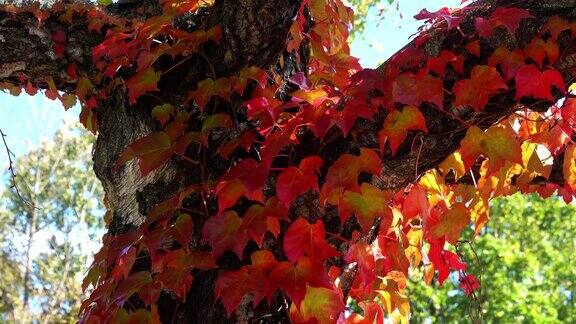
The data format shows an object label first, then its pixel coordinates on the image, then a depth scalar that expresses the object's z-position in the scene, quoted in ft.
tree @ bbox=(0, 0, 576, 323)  10.24
